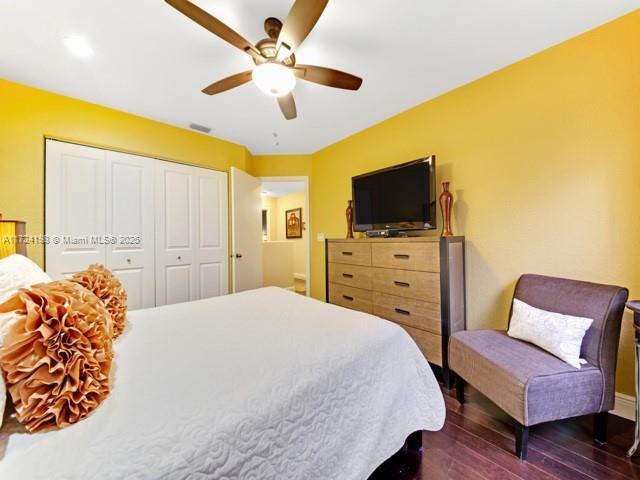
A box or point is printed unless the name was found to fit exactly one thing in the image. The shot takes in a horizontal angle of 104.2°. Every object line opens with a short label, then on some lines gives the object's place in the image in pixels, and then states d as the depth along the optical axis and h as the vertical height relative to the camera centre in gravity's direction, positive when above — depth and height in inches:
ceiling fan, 44.9 +41.6
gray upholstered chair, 49.9 -28.3
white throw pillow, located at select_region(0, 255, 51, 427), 35.7 -4.7
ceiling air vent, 114.7 +54.0
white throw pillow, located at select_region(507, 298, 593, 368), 53.9 -21.7
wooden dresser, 76.6 -15.9
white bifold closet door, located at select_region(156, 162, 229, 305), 112.3 +4.5
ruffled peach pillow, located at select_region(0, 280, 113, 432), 23.8 -11.8
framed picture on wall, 253.4 +19.9
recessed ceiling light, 64.6 +53.2
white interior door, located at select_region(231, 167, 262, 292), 127.1 +6.1
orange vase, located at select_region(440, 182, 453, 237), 83.4 +11.0
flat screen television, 87.3 +16.5
